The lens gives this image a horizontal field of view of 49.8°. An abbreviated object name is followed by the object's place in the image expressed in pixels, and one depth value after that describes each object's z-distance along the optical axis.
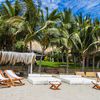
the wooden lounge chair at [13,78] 5.99
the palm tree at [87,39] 10.60
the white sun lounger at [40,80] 6.46
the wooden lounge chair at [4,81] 5.70
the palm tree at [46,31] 9.27
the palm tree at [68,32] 10.21
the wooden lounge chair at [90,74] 9.42
